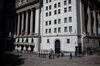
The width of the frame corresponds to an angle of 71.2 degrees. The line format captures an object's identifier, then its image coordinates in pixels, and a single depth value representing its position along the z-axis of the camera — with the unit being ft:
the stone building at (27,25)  109.38
